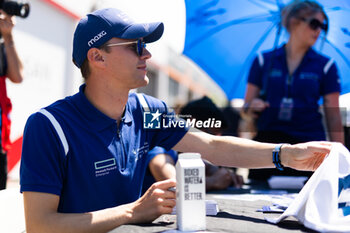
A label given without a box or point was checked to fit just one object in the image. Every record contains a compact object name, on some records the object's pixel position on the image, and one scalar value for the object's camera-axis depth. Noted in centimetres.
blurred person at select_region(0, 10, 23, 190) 256
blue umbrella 260
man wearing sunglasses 131
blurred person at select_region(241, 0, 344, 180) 271
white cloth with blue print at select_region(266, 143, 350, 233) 123
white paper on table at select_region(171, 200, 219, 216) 144
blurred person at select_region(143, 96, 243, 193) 241
